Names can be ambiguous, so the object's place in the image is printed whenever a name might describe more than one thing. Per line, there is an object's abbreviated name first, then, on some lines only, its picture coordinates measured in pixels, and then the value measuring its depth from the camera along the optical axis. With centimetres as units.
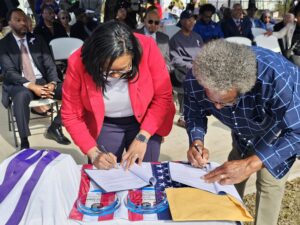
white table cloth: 127
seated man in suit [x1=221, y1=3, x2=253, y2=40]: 748
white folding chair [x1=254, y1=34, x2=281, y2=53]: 607
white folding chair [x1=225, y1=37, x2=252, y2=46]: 562
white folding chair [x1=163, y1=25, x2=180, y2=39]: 667
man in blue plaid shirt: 129
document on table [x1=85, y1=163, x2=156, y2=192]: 153
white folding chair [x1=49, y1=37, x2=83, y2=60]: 511
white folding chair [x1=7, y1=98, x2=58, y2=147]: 394
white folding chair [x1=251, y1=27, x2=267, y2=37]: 739
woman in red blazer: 160
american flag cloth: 134
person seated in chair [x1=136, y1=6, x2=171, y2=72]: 479
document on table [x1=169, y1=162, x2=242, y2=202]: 150
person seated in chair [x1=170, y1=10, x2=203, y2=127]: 462
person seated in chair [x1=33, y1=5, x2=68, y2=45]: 579
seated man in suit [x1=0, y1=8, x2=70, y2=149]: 381
